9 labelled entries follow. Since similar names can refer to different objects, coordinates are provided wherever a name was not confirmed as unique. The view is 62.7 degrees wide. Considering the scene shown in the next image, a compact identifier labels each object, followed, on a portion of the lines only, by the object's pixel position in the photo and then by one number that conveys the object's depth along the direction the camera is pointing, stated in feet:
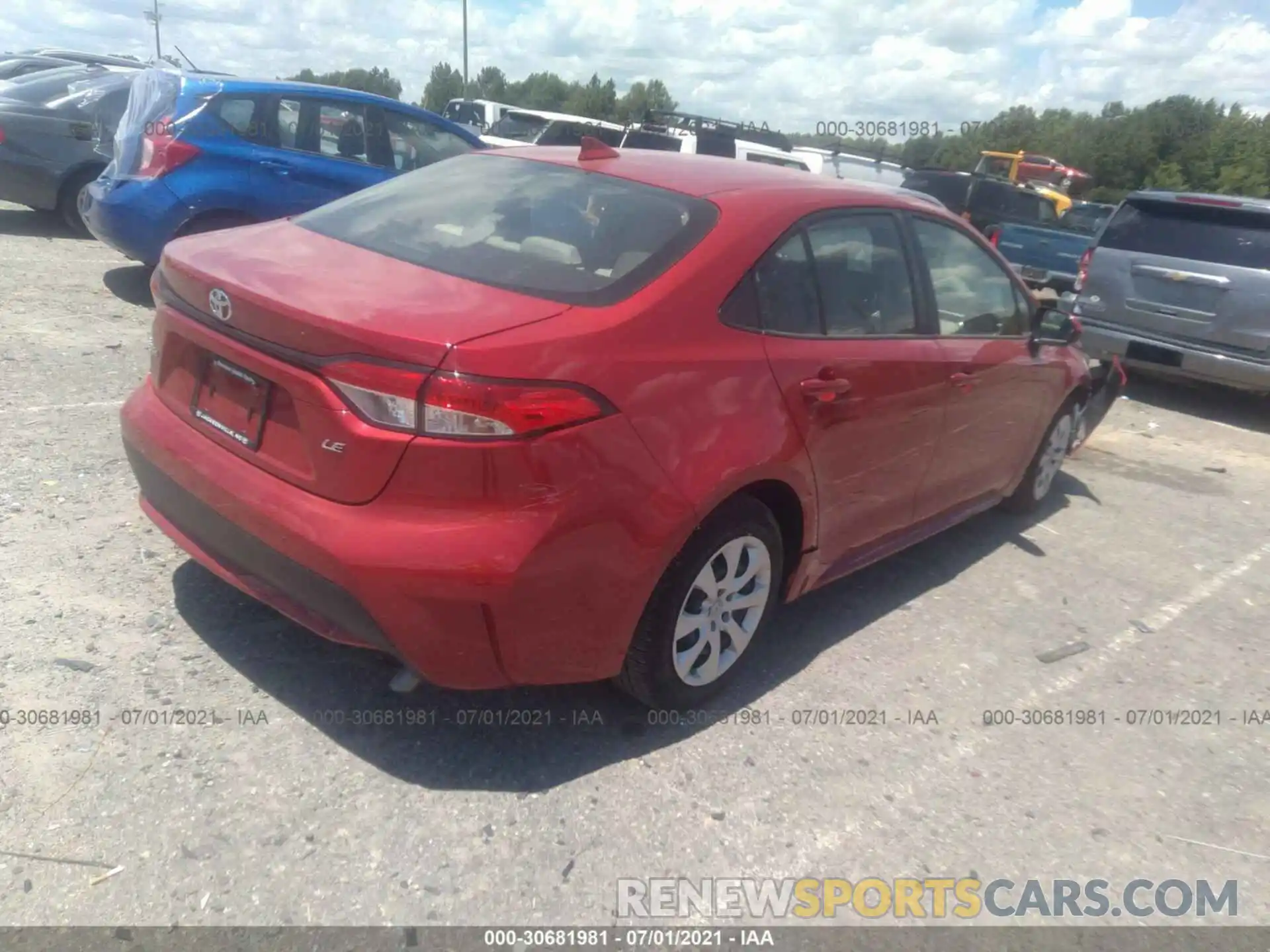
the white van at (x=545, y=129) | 61.67
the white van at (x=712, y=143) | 53.57
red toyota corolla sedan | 8.44
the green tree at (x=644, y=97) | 143.74
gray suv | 25.40
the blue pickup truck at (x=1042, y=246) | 36.55
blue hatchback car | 23.68
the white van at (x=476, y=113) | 81.04
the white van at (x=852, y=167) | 56.70
